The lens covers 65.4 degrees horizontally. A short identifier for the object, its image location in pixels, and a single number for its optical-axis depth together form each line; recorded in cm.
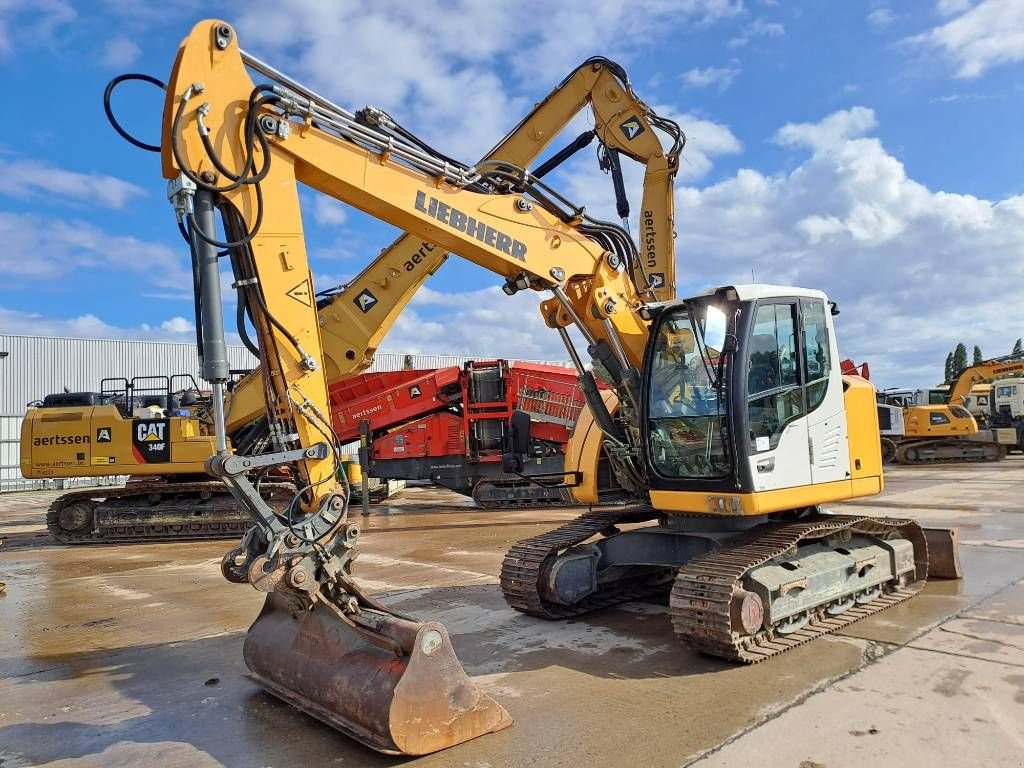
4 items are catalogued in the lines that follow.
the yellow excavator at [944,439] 2286
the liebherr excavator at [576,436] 430
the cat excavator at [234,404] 1041
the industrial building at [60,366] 2636
